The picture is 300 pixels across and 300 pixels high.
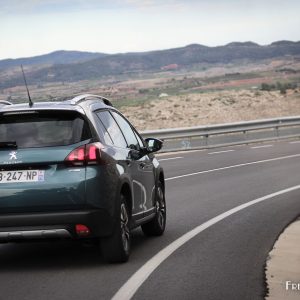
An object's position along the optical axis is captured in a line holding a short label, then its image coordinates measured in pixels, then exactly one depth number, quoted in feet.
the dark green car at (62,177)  36.27
